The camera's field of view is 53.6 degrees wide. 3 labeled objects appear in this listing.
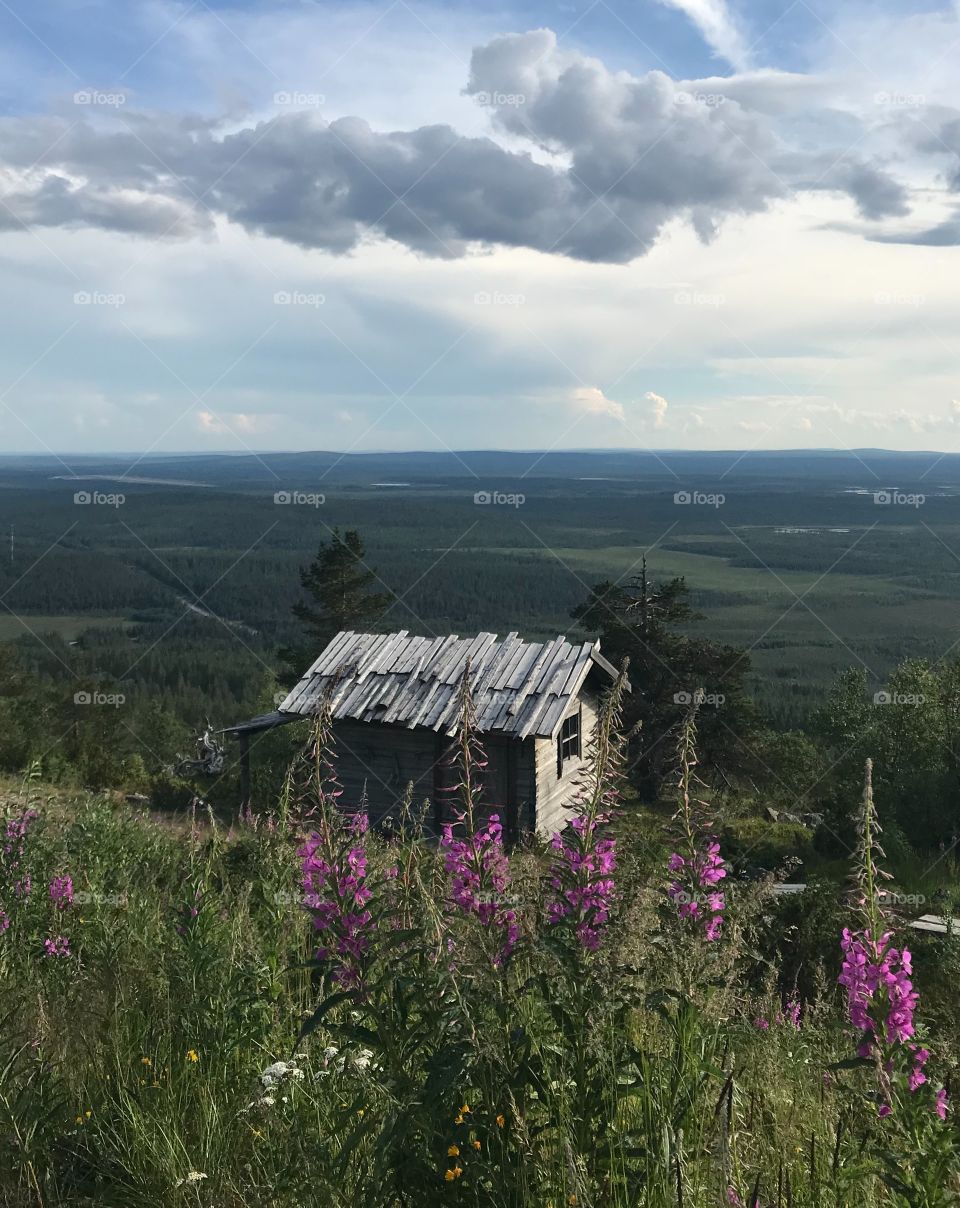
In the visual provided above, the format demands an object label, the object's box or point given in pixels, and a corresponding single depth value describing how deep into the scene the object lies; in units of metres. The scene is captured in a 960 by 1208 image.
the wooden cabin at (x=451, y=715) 19.22
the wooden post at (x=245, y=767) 24.80
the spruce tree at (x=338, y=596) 33.44
